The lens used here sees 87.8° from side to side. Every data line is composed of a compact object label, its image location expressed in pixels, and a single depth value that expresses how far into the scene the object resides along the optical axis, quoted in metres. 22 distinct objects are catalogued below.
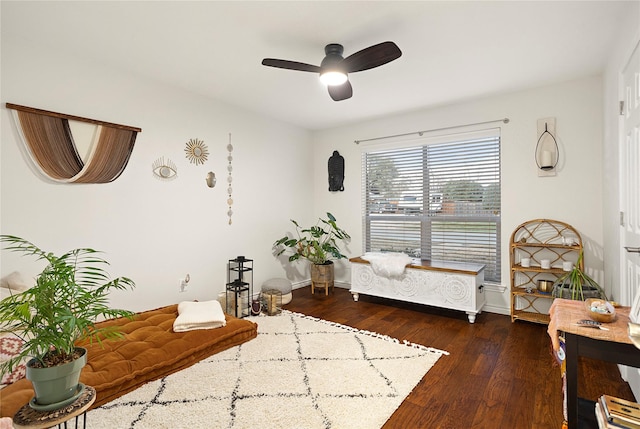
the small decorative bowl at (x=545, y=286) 3.39
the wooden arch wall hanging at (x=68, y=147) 2.64
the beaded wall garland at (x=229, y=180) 4.18
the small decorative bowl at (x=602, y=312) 1.64
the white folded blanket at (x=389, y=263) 4.03
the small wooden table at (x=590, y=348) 1.42
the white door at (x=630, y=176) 2.00
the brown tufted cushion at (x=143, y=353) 2.07
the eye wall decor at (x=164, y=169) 3.47
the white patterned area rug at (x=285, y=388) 1.93
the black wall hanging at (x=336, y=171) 5.20
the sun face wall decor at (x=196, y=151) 3.76
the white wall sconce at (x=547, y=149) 3.49
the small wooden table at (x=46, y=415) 1.20
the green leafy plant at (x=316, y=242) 4.84
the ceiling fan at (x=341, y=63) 2.25
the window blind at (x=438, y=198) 4.01
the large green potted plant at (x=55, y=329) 1.26
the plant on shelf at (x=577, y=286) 2.97
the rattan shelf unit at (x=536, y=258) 3.41
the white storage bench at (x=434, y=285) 3.58
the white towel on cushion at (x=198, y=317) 2.87
